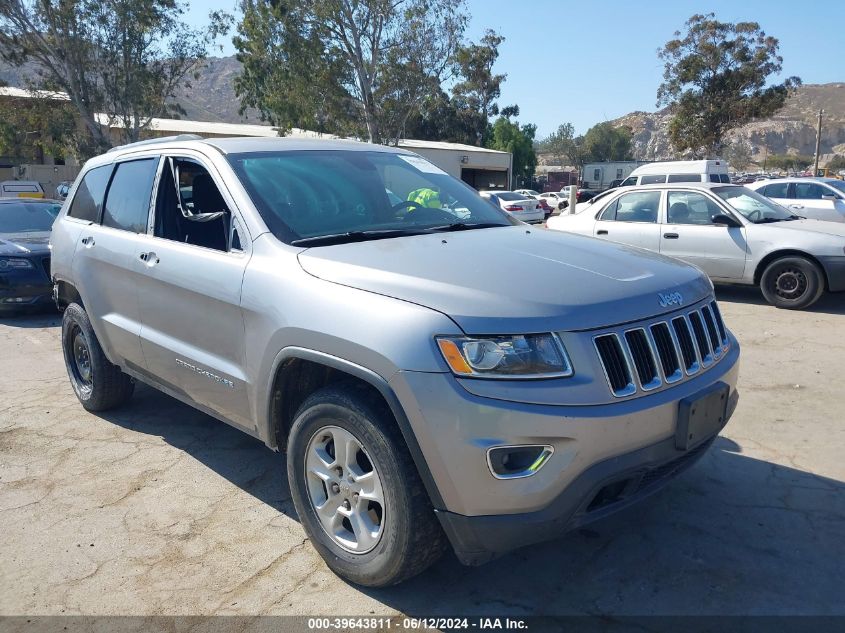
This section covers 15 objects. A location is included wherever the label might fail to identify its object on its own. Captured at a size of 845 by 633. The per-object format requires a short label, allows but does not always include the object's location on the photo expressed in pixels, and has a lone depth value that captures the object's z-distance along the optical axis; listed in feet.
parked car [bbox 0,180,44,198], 71.40
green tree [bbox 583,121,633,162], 280.72
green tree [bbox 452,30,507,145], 167.32
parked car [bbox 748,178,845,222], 49.44
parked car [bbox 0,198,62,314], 28.76
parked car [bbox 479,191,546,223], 80.59
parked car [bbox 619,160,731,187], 64.28
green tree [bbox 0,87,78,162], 84.33
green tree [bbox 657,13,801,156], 103.81
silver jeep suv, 7.88
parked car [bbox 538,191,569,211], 108.49
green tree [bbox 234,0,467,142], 84.33
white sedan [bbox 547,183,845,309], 26.91
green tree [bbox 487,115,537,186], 195.42
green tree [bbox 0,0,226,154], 77.20
